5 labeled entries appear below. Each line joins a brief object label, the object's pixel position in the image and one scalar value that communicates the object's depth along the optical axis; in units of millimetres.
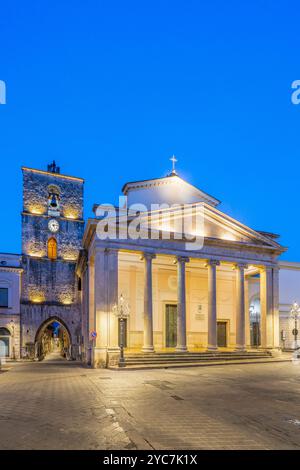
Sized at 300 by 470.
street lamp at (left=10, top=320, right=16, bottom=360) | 39278
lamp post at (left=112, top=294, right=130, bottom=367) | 22344
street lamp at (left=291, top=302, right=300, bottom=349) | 28064
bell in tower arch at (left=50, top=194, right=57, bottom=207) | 45594
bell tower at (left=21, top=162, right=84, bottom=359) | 41250
